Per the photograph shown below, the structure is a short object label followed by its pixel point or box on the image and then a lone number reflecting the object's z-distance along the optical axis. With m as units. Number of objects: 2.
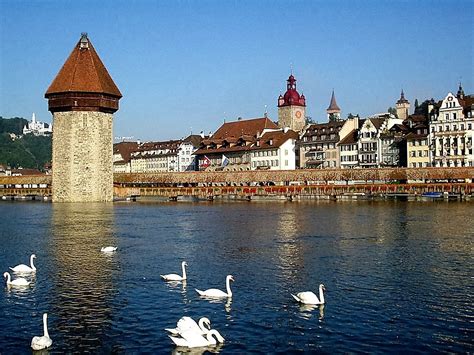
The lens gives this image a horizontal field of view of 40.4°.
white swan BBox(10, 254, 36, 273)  17.73
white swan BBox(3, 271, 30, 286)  15.94
